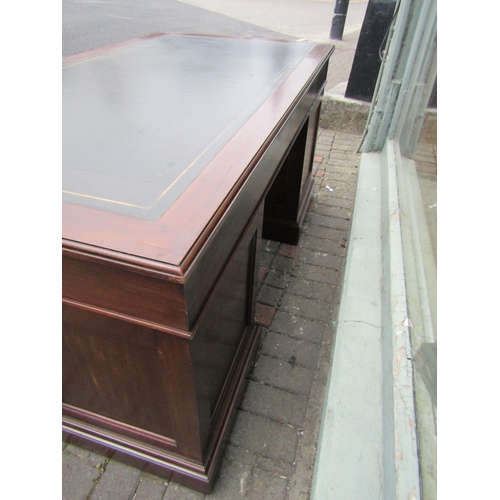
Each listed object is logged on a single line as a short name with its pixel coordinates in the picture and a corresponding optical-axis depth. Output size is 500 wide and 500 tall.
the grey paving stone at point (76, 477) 1.43
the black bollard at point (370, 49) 3.93
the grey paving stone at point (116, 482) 1.42
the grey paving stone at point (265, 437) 1.55
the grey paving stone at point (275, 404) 1.67
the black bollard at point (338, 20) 7.61
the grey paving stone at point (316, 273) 2.42
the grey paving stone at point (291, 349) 1.92
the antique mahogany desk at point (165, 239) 0.81
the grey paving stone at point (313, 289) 2.29
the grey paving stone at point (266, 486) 1.42
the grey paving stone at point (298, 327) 2.05
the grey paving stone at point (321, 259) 2.54
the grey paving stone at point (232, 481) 1.43
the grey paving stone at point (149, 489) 1.42
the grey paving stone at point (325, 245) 2.66
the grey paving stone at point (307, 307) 2.17
